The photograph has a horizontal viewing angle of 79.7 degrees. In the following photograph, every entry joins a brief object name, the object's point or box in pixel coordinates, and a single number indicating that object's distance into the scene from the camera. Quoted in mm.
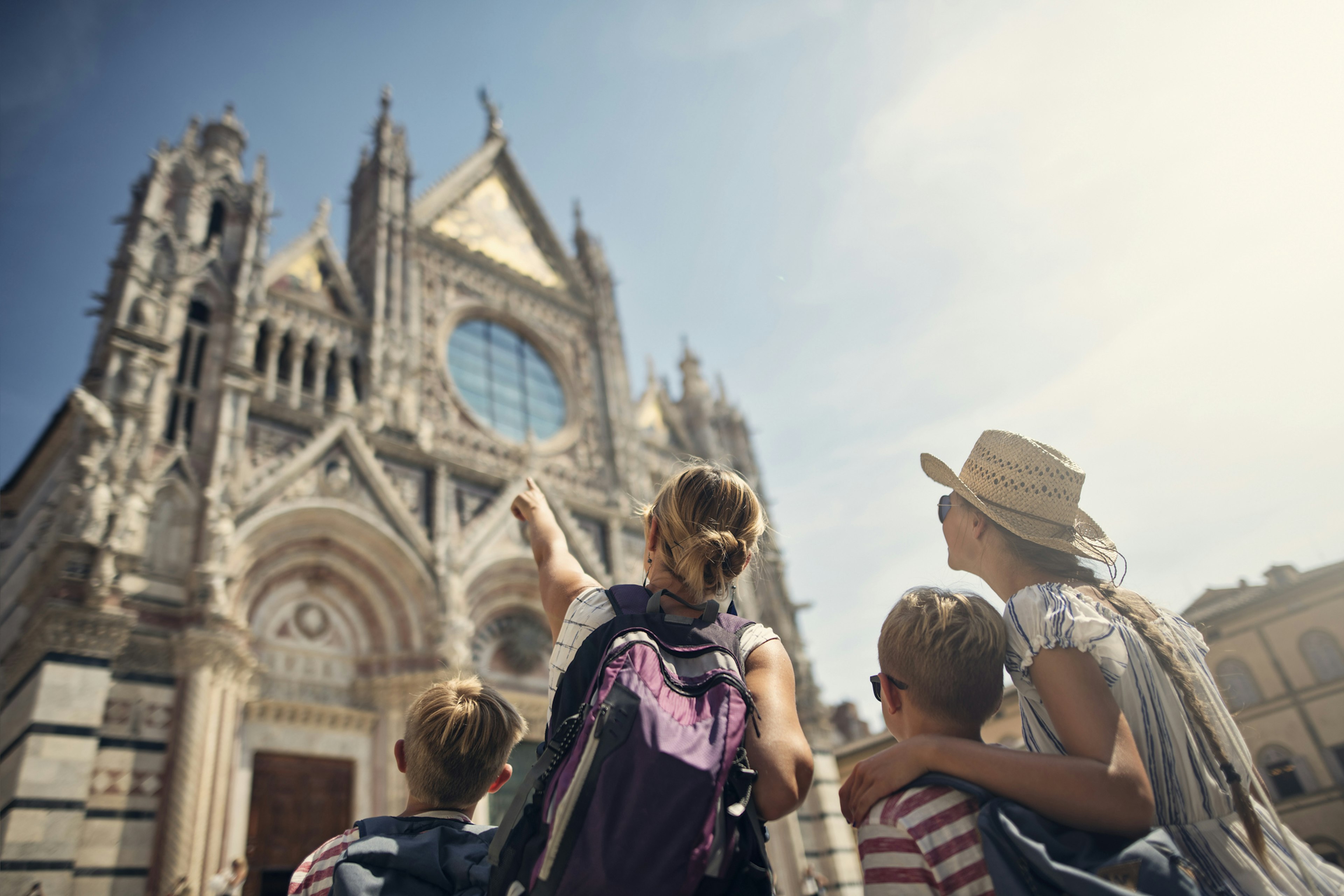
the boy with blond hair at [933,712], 1641
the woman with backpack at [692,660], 1506
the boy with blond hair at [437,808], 1952
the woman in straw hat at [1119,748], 1578
